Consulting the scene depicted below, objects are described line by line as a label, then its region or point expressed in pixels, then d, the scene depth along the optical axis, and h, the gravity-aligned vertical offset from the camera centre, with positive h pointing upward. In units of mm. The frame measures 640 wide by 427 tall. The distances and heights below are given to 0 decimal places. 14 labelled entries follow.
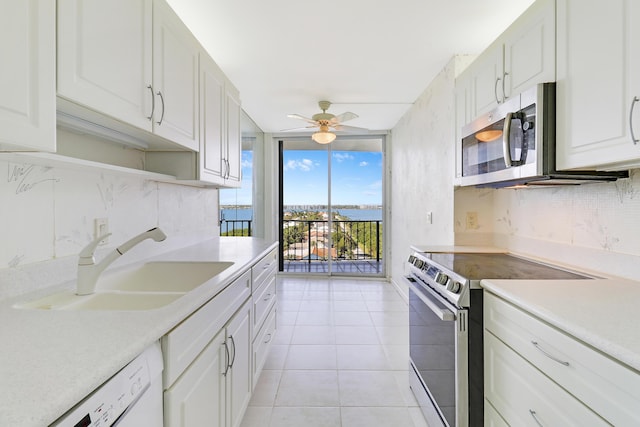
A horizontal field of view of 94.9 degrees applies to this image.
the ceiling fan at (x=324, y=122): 3426 +1067
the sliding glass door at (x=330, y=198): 5043 +254
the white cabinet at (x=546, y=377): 714 -485
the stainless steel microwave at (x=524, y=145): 1335 +350
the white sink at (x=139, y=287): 1075 -338
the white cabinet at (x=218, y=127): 1898 +630
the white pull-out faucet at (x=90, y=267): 1121 -211
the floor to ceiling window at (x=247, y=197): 3518 +211
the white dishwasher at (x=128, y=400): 547 -404
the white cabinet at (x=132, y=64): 924 +592
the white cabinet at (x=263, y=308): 1834 -680
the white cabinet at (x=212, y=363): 887 -575
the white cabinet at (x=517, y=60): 1363 +831
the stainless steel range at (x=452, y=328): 1301 -572
